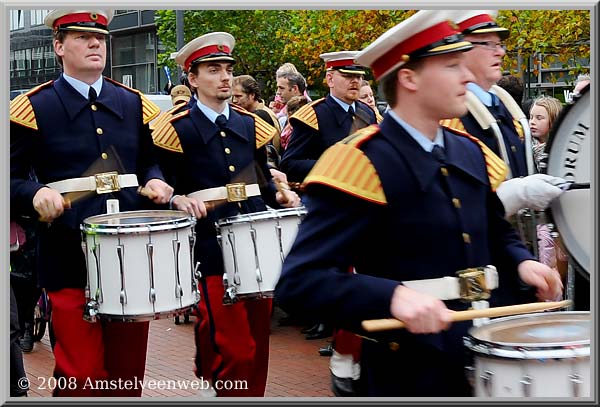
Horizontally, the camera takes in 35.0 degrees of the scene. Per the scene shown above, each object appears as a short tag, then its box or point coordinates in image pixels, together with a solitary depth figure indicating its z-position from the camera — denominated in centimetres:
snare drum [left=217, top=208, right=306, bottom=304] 511
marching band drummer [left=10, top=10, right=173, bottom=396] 460
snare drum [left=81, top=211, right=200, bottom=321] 441
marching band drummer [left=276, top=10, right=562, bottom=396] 271
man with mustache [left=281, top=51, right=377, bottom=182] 680
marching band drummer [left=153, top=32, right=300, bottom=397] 532
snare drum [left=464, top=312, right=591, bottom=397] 258
